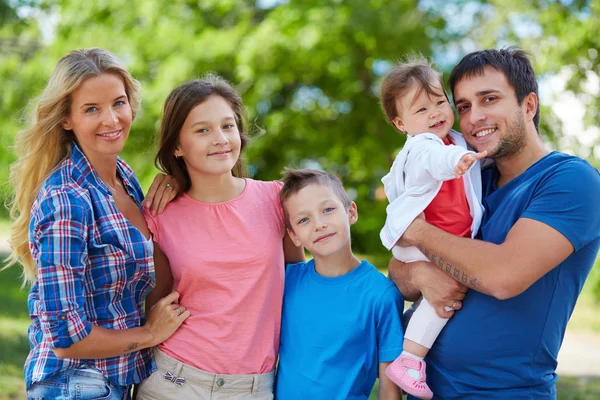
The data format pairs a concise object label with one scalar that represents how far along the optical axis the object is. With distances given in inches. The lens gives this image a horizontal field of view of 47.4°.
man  103.4
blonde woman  103.9
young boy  112.9
